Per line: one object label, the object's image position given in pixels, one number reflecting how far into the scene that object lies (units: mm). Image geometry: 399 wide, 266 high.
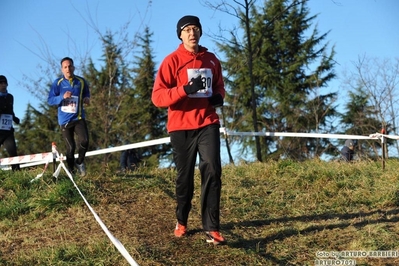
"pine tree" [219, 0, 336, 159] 24391
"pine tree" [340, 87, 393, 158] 24850
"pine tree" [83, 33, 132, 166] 21219
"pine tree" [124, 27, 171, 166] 26750
